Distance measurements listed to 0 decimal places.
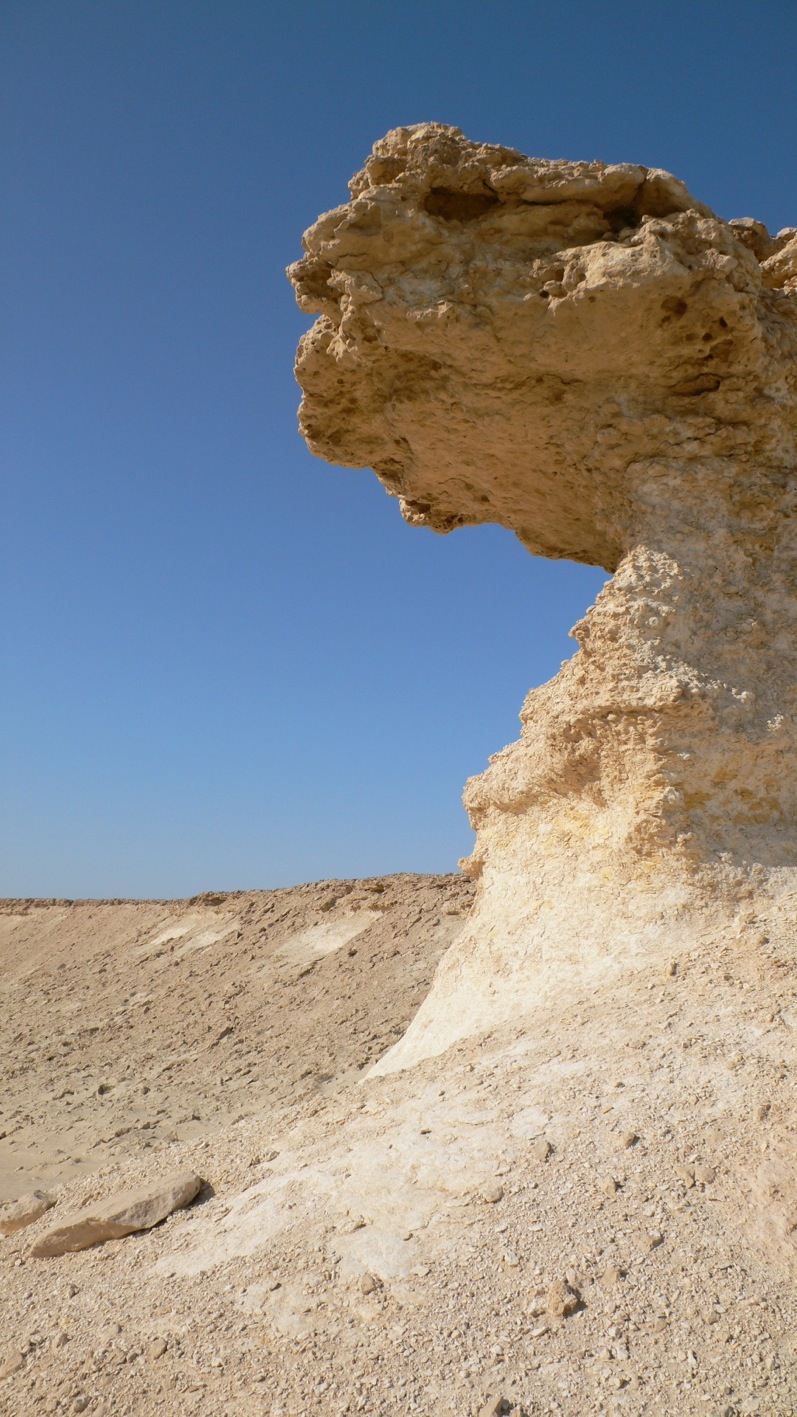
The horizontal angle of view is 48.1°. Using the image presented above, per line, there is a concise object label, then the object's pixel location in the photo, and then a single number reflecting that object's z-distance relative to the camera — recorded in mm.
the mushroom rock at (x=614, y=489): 4504
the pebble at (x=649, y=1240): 2758
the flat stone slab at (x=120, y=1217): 3963
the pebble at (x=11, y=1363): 3184
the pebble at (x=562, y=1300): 2619
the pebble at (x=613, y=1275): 2672
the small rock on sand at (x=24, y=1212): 4656
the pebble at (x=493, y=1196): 3072
